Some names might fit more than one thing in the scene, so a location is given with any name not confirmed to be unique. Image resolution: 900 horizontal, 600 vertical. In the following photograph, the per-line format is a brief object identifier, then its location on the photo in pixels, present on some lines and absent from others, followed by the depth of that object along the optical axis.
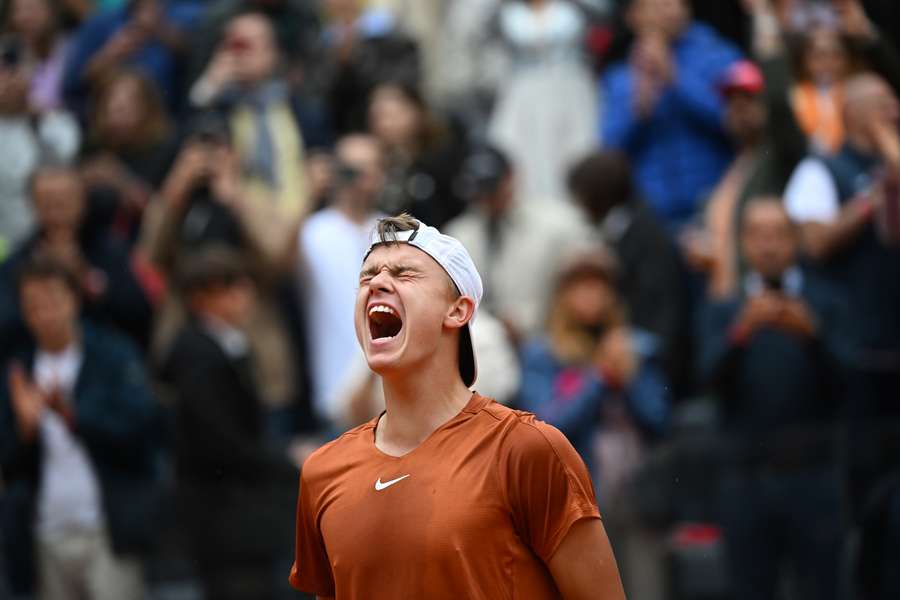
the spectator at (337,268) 19.80
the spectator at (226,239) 19.70
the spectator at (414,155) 21.14
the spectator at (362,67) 23.02
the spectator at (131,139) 21.28
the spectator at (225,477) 16.94
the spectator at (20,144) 21.39
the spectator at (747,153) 19.50
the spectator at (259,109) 21.39
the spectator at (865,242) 17.39
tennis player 7.81
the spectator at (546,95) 22.86
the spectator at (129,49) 23.52
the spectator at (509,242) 19.91
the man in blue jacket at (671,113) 21.42
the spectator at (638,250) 19.36
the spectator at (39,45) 23.95
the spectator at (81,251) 19.41
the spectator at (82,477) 17.20
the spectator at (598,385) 17.55
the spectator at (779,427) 16.86
